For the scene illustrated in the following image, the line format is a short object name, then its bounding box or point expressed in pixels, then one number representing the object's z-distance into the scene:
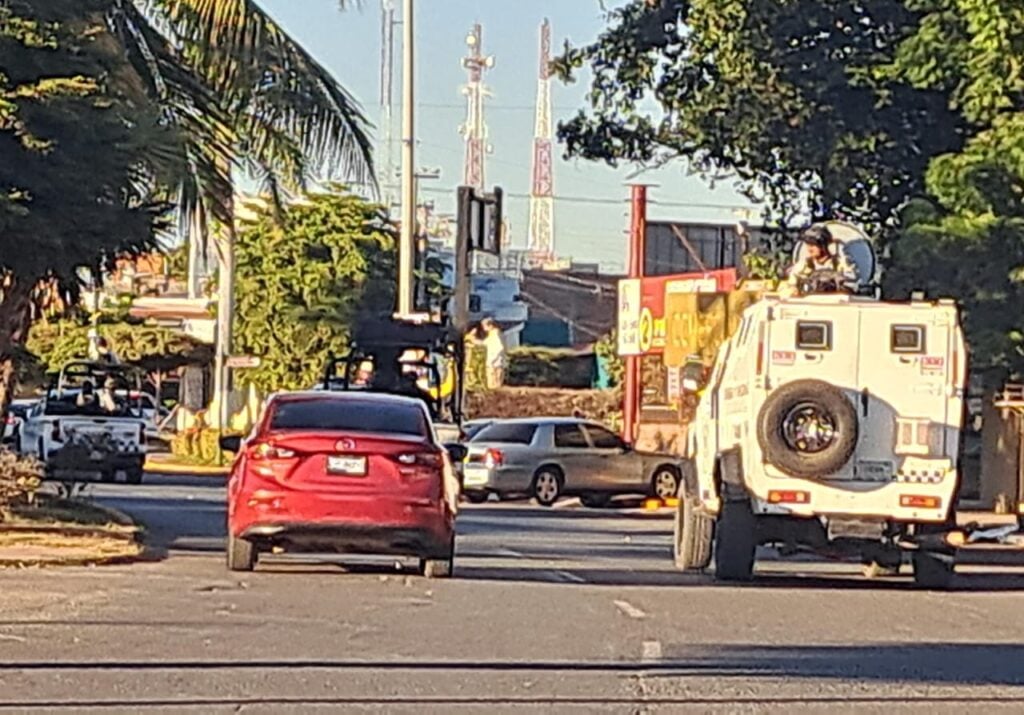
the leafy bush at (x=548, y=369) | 66.81
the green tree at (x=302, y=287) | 51.16
